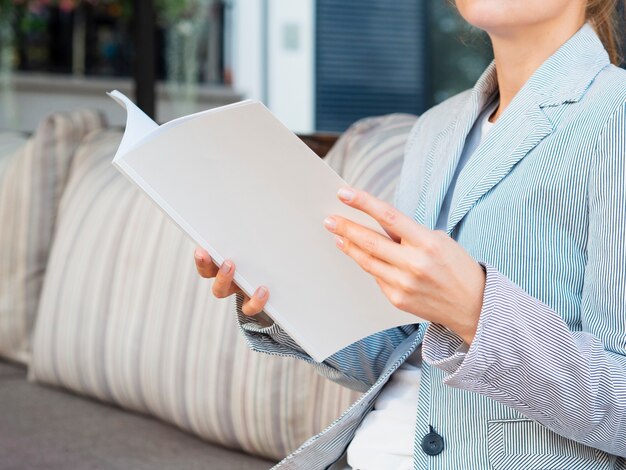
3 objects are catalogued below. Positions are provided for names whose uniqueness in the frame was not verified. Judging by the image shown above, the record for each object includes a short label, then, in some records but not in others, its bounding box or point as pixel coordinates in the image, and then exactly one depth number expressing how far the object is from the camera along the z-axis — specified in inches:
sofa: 72.3
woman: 45.0
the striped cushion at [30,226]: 95.9
